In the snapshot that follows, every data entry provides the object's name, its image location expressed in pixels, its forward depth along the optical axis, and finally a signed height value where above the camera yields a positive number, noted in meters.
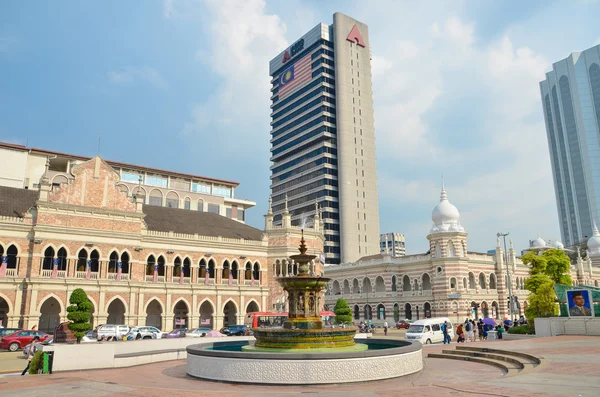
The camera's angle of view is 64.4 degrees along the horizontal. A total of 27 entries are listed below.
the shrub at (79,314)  28.36 -0.40
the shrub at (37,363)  17.09 -1.94
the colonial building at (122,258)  35.31 +3.91
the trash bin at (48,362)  17.00 -1.92
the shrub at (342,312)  41.25 -0.93
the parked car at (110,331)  31.88 -1.67
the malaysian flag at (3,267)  34.16 +2.92
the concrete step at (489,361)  16.74 -2.49
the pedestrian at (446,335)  30.20 -2.22
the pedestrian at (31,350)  22.97 -2.00
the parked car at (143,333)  32.31 -1.86
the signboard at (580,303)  28.45 -0.39
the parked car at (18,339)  28.08 -1.82
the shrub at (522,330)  31.44 -2.13
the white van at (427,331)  31.59 -2.05
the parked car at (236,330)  37.00 -2.05
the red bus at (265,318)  40.31 -1.27
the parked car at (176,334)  34.44 -2.07
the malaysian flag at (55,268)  35.91 +2.91
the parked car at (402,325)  54.28 -2.78
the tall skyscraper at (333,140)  100.00 +35.20
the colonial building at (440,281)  56.09 +2.32
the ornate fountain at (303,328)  17.84 -0.99
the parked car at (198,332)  34.56 -2.02
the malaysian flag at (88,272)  37.41 +2.63
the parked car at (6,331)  29.10 -1.37
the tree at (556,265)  40.81 +2.67
